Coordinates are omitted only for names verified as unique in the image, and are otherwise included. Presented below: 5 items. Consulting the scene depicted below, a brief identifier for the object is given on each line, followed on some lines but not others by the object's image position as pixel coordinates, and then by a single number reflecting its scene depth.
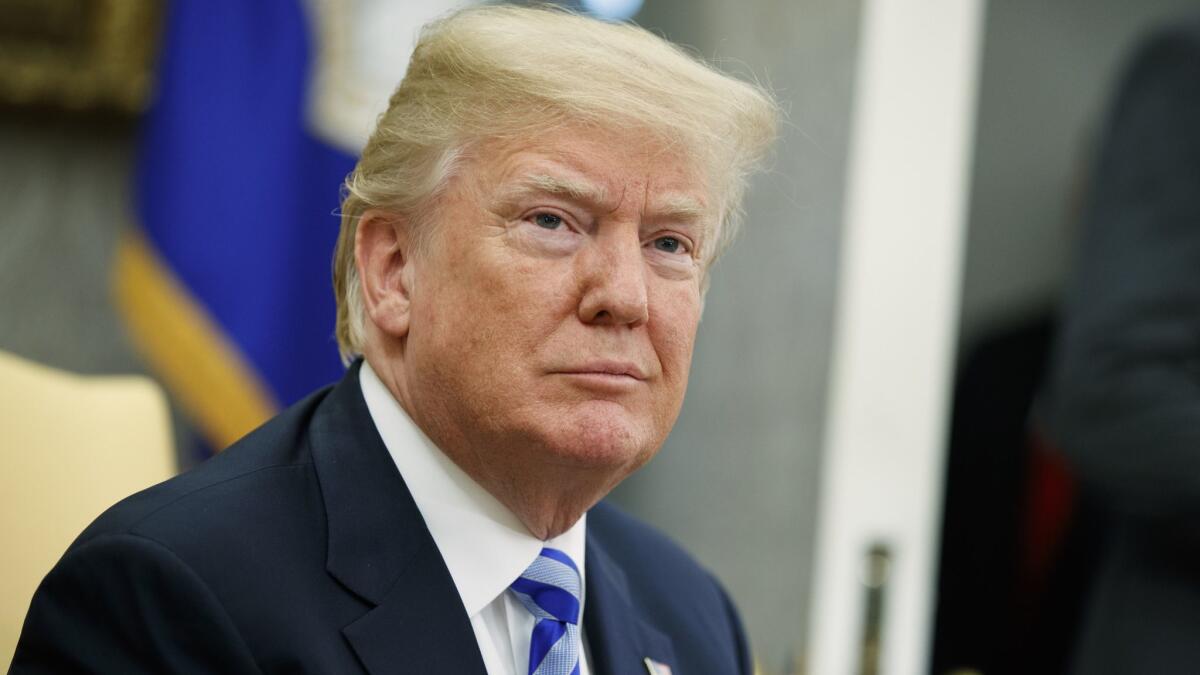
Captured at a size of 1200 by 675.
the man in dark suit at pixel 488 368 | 2.92
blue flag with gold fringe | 6.50
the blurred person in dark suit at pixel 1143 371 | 5.17
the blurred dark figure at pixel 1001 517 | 8.34
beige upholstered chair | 3.68
